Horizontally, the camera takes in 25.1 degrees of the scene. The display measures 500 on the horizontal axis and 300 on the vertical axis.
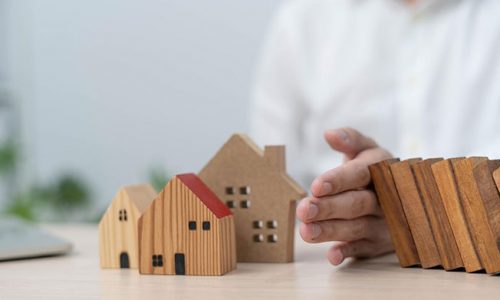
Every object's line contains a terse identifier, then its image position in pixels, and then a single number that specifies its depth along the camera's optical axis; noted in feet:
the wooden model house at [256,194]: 2.70
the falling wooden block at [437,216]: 2.50
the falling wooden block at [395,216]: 2.58
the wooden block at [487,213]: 2.40
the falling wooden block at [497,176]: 2.40
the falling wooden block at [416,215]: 2.54
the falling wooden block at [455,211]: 2.45
